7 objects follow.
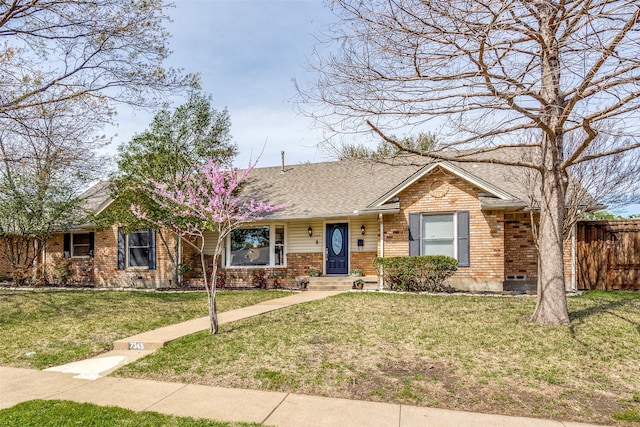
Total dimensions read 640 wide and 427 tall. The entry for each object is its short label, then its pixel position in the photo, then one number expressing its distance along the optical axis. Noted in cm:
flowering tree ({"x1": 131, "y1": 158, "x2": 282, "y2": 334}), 757
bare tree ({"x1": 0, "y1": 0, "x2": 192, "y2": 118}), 952
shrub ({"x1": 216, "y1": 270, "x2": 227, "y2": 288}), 1614
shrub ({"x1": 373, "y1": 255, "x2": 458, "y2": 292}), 1235
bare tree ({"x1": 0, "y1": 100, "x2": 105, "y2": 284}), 1156
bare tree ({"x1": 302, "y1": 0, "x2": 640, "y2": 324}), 496
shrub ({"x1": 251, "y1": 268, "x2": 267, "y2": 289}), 1576
